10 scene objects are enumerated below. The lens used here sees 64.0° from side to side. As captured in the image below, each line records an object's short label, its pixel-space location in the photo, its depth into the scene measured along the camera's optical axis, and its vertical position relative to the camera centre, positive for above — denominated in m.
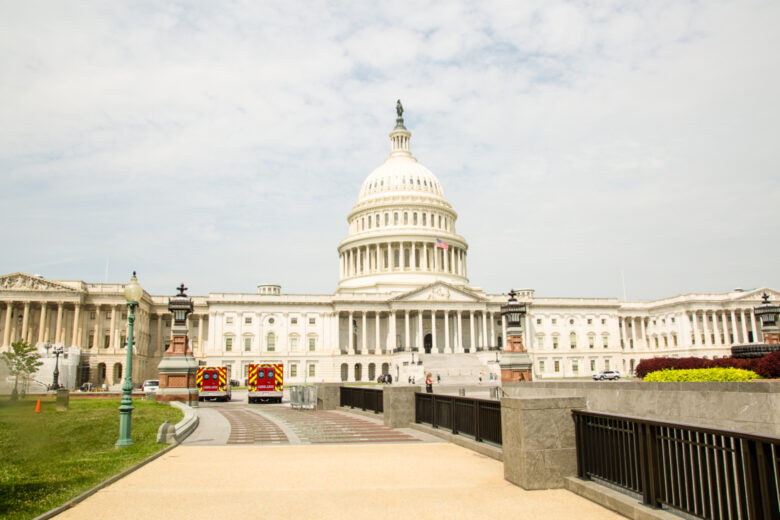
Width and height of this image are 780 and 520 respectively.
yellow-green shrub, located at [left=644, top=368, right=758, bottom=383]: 18.06 -0.32
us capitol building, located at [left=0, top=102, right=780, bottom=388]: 88.50 +7.74
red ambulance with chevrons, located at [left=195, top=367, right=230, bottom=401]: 48.88 -0.97
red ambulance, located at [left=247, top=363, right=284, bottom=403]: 47.03 -1.01
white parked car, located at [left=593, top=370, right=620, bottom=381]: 80.56 -1.37
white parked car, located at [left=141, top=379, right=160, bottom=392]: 60.72 -1.47
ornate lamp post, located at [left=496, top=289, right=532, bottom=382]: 49.19 +1.23
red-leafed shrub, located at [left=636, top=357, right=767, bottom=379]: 25.98 +0.03
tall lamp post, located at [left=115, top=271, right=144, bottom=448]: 18.69 -0.67
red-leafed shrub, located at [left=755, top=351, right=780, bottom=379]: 22.34 -0.10
